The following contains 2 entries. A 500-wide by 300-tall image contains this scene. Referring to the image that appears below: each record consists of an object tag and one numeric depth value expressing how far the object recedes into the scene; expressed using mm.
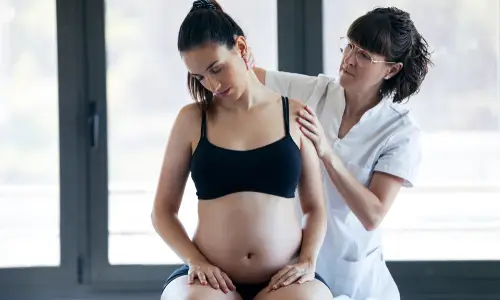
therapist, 4037
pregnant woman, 3613
